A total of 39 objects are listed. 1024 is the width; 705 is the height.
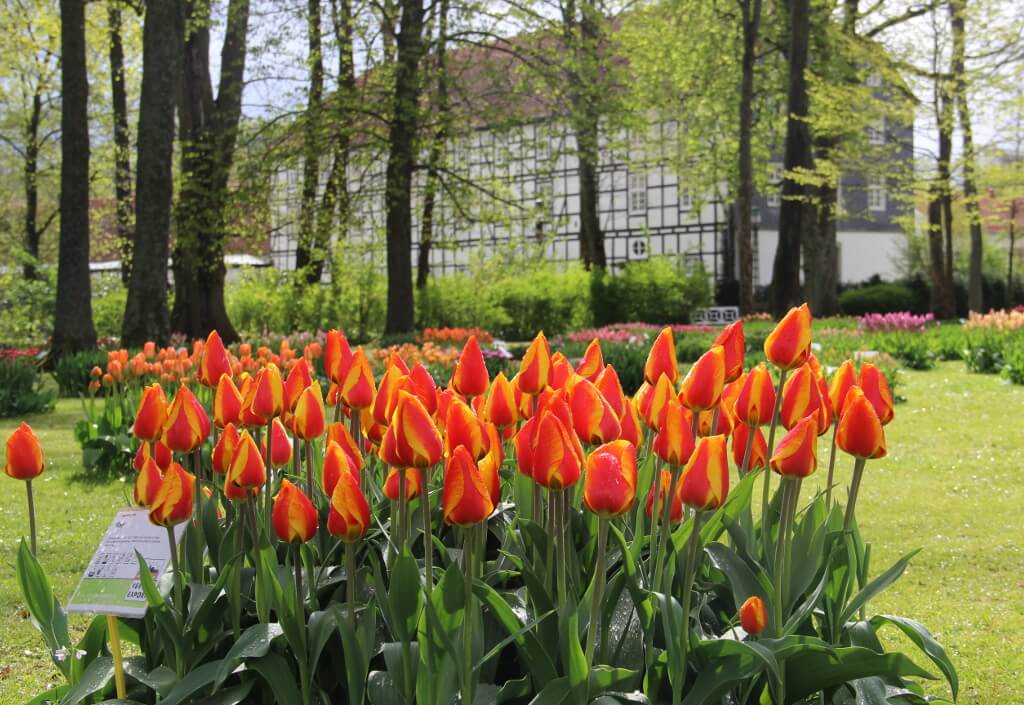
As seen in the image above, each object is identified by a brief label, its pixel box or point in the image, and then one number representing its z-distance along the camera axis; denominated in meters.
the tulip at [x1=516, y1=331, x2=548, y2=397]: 2.26
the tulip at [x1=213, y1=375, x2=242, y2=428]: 2.26
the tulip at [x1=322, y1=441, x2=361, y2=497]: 1.82
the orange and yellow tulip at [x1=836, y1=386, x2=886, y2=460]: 1.91
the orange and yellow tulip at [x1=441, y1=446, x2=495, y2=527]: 1.60
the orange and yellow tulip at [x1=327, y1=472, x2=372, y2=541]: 1.75
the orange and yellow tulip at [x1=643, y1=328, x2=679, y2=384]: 2.18
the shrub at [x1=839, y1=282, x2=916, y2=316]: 29.16
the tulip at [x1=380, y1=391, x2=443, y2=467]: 1.68
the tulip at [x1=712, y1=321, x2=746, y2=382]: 2.18
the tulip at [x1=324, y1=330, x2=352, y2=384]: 2.38
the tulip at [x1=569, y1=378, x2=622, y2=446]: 1.94
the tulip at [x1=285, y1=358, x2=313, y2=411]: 2.35
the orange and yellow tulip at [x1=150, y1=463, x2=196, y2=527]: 1.95
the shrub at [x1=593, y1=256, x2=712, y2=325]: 21.83
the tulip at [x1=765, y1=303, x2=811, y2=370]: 2.06
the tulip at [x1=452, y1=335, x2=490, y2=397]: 2.21
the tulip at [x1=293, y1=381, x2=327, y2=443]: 2.18
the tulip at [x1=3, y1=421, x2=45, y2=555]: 2.10
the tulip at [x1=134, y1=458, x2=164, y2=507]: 2.02
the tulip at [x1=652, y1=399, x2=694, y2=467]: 1.82
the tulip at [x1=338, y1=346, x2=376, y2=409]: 2.26
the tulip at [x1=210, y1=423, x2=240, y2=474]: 2.14
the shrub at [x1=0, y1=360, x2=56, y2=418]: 9.74
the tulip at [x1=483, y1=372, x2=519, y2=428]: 2.16
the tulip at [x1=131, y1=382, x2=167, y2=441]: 2.18
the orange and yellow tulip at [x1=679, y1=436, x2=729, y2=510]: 1.72
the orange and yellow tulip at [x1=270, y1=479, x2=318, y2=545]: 1.84
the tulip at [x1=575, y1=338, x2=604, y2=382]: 2.47
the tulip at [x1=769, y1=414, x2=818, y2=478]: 1.81
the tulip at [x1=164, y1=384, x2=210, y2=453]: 2.12
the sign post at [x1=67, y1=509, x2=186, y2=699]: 2.02
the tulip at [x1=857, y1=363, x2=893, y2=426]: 2.10
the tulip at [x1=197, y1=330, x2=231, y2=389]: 2.52
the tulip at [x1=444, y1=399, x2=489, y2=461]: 1.82
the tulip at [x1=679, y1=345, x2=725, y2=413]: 1.96
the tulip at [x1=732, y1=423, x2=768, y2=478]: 2.28
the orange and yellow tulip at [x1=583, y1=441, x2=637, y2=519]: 1.61
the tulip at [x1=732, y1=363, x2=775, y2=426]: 2.17
